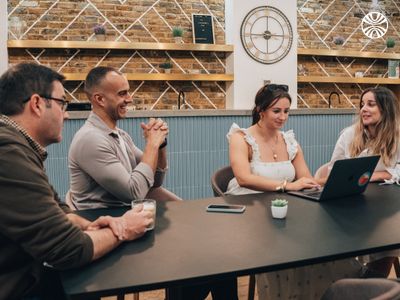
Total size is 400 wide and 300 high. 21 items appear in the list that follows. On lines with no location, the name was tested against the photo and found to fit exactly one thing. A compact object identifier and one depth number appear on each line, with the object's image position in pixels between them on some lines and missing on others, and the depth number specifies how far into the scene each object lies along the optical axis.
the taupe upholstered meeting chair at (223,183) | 2.11
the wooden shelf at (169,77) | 4.66
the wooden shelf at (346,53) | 5.52
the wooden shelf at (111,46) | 4.49
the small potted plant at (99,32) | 4.74
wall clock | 5.13
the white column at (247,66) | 5.08
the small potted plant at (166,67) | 5.03
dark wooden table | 0.98
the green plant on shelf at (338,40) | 5.81
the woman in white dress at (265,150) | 2.17
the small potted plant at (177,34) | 4.98
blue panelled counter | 3.61
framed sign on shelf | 5.17
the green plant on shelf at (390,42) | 6.00
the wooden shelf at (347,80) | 5.55
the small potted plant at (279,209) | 1.45
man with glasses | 0.99
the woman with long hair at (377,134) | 2.33
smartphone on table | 1.56
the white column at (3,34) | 4.43
